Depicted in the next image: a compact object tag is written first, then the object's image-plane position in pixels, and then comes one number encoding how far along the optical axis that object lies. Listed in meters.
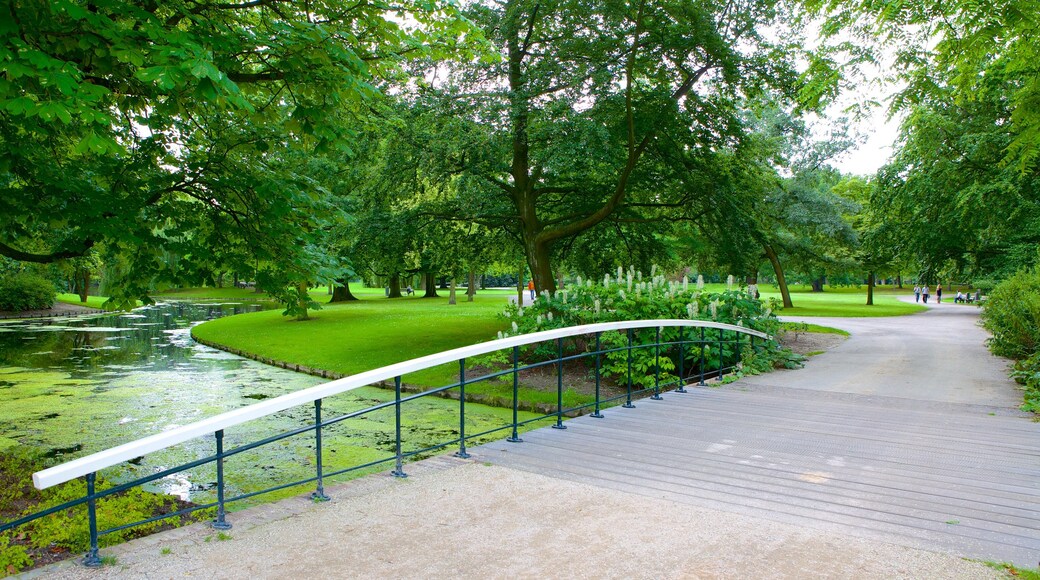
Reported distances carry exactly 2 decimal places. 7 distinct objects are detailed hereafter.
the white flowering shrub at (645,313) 11.11
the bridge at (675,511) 3.19
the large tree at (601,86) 13.78
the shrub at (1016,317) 10.72
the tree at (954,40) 9.44
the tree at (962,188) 20.86
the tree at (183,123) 4.68
